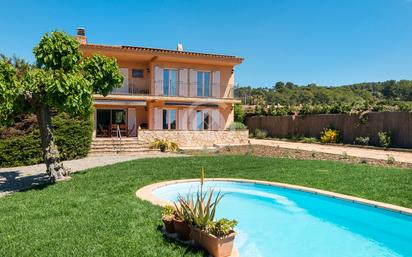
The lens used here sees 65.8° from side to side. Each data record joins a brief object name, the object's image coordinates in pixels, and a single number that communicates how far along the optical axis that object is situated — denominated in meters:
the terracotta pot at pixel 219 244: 4.81
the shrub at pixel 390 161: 14.72
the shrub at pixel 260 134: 34.12
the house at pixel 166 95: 25.69
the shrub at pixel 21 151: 14.61
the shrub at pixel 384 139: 21.78
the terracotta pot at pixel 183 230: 5.44
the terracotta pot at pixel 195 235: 5.21
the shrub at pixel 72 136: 16.55
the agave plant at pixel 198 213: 5.17
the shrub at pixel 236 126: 26.91
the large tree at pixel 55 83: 9.45
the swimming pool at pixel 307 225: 6.40
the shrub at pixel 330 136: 26.05
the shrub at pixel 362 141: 23.39
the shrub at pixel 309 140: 27.75
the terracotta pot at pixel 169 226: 5.70
